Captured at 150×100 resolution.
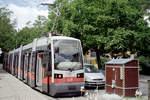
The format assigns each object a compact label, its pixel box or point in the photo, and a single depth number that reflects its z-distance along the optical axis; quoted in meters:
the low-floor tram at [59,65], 12.55
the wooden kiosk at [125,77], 12.43
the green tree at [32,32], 52.01
